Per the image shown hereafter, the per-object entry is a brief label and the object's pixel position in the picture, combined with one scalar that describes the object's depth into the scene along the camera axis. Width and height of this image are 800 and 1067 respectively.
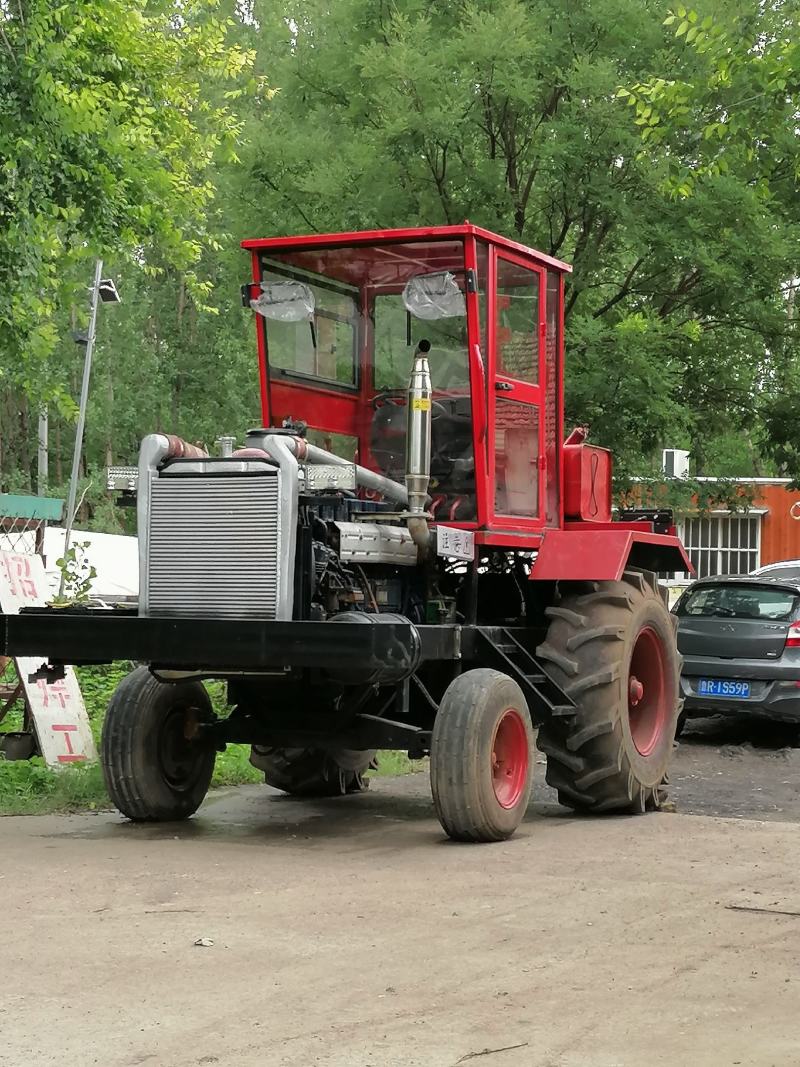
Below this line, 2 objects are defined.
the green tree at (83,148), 12.72
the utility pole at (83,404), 17.97
